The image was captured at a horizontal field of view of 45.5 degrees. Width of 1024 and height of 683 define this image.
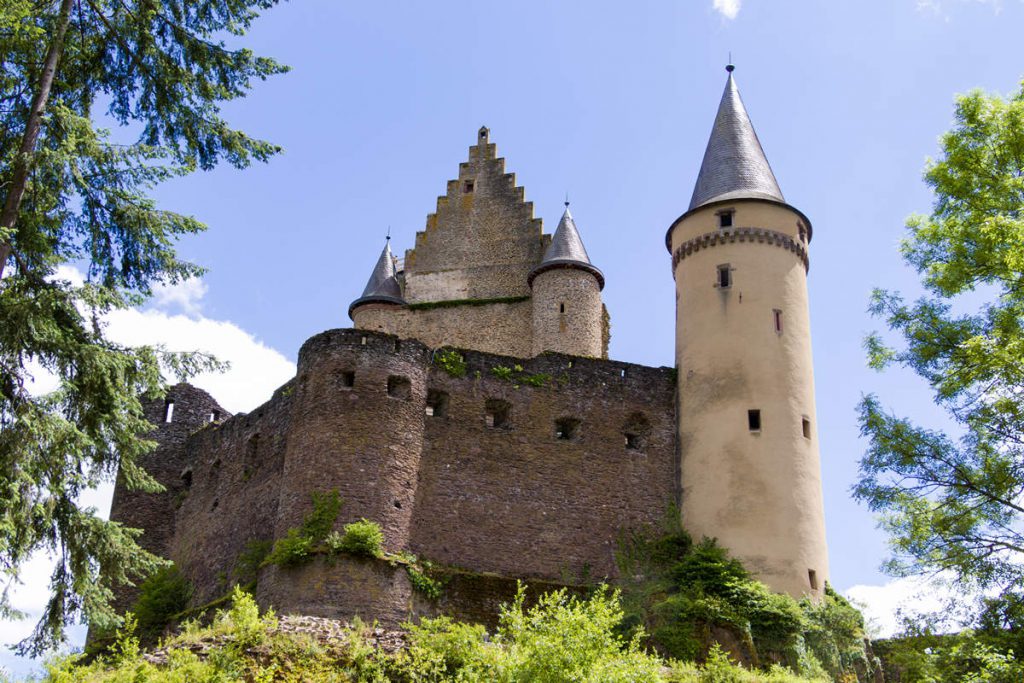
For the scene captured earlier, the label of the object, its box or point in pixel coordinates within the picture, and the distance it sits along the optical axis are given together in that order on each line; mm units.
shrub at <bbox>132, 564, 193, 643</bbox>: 29811
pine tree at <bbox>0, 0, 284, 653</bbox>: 17141
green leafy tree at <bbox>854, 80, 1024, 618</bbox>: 19359
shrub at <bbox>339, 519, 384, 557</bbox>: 25578
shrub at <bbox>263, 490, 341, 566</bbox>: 25594
